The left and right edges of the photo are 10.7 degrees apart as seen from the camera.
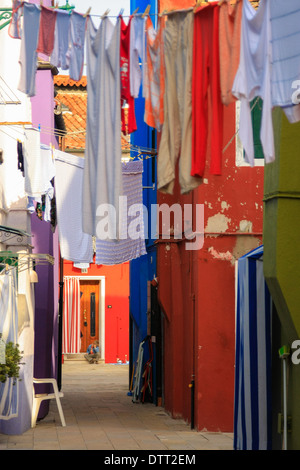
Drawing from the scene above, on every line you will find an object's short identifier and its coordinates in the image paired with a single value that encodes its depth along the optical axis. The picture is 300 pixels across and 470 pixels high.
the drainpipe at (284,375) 18.81
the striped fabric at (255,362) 20.23
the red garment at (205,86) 14.68
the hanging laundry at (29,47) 15.79
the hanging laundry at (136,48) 15.55
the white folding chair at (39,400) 27.29
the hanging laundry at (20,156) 26.42
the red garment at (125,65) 15.63
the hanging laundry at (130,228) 28.75
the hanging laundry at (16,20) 15.83
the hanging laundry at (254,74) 13.68
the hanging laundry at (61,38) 15.73
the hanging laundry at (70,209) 26.25
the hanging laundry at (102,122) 15.57
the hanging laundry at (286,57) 14.11
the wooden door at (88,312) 58.34
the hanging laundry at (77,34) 15.69
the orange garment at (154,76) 15.42
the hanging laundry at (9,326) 24.06
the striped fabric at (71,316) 57.41
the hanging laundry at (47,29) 15.77
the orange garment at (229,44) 14.60
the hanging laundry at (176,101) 14.94
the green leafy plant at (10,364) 22.30
